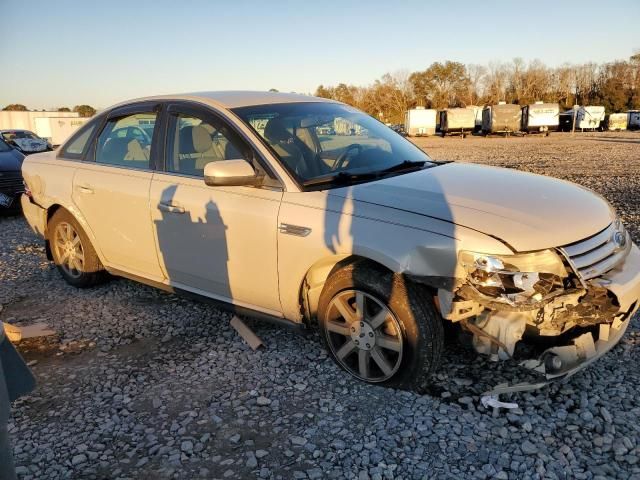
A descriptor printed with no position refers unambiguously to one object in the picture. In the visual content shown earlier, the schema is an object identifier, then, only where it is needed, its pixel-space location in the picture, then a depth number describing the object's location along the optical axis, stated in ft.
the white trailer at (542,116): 147.23
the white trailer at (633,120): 156.76
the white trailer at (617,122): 158.71
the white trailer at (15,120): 163.43
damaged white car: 9.30
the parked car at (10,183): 30.63
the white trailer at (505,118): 145.38
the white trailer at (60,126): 105.60
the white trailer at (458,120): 150.22
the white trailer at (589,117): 156.66
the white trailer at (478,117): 162.30
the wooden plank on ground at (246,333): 12.84
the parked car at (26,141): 66.09
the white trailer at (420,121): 152.08
